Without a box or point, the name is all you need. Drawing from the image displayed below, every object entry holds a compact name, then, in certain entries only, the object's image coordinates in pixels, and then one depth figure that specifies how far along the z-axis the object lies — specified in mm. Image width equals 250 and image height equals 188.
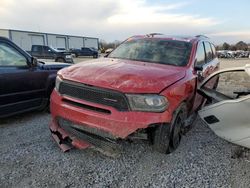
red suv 2295
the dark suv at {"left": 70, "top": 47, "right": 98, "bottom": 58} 26451
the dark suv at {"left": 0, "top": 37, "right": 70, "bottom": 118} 3370
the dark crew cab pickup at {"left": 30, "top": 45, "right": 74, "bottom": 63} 15734
